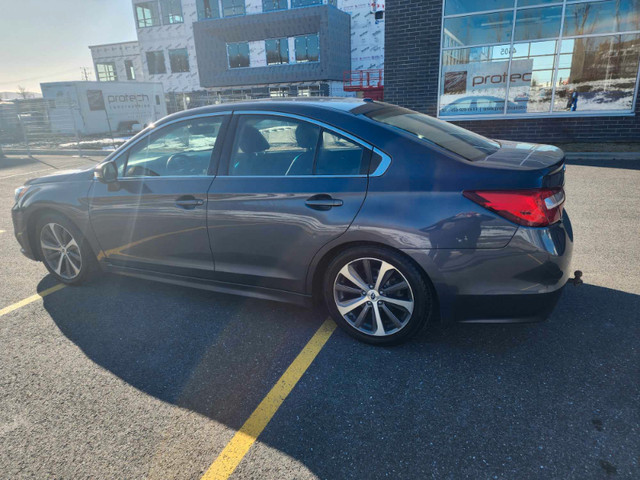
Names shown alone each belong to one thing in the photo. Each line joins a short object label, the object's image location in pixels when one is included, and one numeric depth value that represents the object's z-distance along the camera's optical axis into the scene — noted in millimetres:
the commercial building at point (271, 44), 31984
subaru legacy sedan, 2639
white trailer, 22059
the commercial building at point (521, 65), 10977
